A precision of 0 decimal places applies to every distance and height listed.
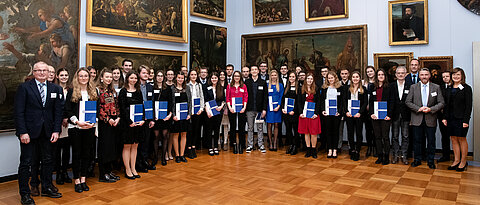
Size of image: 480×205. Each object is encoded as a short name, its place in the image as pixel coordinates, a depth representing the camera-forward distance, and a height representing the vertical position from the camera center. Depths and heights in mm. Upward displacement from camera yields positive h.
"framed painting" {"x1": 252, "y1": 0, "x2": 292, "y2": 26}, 11586 +3435
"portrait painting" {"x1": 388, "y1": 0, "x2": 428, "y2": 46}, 9266 +2429
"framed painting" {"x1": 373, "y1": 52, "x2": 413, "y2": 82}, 9461 +1306
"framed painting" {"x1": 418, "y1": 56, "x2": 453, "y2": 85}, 8883 +1118
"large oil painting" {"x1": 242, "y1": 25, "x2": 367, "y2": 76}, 10357 +1971
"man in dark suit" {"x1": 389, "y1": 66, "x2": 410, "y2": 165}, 7500 -175
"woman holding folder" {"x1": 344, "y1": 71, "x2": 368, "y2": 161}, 7797 -54
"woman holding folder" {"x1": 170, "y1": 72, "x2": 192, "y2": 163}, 7617 -201
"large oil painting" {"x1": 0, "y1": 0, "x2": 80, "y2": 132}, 6496 +1437
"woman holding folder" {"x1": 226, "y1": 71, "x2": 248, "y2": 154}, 8586 +34
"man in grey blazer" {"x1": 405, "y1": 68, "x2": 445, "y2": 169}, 7117 -121
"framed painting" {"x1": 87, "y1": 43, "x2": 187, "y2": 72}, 8172 +1388
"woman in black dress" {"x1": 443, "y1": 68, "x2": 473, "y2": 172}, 6840 -190
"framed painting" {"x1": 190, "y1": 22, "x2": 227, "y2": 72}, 11016 +2107
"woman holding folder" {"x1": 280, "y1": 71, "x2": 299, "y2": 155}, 8656 -26
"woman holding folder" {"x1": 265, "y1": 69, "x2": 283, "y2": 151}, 8864 +114
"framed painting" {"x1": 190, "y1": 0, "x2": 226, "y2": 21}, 11023 +3441
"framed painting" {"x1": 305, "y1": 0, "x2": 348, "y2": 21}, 10546 +3200
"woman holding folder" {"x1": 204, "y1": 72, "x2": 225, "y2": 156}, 8562 +23
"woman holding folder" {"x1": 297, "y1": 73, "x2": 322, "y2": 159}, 8146 -303
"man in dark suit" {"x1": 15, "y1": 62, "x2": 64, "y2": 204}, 4891 -262
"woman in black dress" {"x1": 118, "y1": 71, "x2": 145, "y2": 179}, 6164 -350
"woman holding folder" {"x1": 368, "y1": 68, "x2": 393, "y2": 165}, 7512 -362
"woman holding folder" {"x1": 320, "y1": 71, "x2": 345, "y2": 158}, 8062 -53
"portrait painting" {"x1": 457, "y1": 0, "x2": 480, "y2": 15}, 8547 +2651
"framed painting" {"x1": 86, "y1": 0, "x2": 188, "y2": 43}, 8242 +2475
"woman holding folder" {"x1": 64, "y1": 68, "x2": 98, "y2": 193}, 5504 -361
